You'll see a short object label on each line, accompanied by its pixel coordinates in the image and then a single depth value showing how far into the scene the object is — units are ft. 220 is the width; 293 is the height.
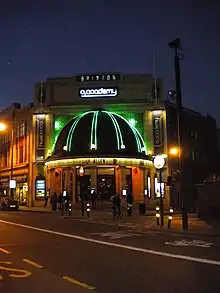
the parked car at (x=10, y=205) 132.57
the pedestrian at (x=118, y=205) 89.40
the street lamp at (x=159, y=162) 71.31
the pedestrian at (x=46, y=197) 143.99
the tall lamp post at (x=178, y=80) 63.67
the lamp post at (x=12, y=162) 166.37
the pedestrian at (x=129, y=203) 96.94
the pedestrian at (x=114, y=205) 88.36
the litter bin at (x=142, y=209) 101.56
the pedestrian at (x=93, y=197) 123.59
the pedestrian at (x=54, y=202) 122.52
